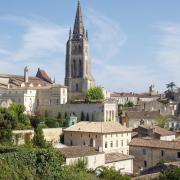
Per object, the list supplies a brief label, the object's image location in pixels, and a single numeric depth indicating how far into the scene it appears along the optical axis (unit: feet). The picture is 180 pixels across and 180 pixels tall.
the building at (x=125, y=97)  386.52
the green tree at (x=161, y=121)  246.21
